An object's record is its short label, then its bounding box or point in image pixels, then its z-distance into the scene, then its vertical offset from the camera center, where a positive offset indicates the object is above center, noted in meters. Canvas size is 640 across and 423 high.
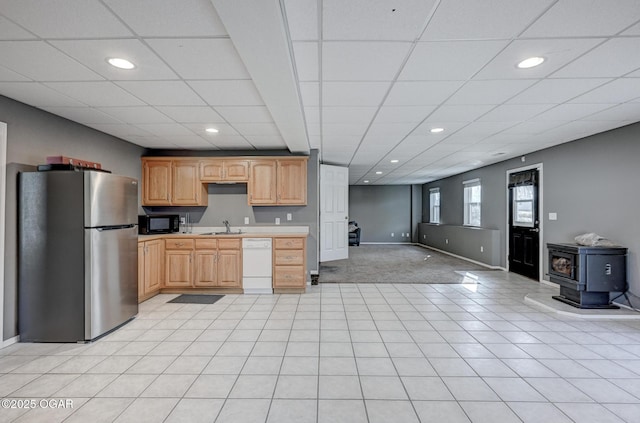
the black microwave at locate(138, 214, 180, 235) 5.04 -0.20
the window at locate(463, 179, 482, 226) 8.46 +0.29
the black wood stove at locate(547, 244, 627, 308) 4.00 -0.81
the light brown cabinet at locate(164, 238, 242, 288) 4.86 -0.82
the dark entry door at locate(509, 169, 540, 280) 5.90 -0.26
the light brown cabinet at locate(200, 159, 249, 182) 5.24 +0.71
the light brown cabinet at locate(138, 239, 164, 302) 4.32 -0.83
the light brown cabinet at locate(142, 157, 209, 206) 5.21 +0.50
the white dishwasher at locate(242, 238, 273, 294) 4.89 -0.81
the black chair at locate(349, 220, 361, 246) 11.56 -0.84
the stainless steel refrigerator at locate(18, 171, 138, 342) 3.06 -0.46
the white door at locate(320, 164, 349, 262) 6.89 -0.03
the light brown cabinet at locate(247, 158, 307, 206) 5.25 +0.51
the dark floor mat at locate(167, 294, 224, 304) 4.47 -1.32
